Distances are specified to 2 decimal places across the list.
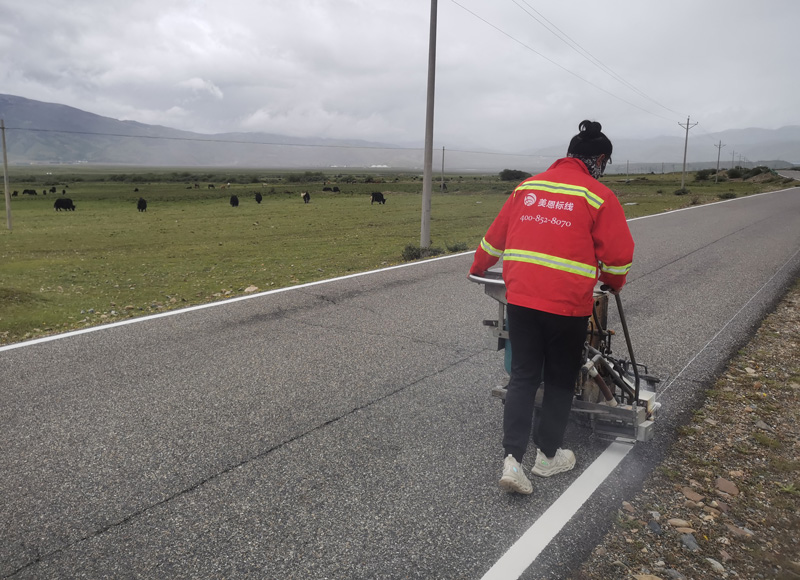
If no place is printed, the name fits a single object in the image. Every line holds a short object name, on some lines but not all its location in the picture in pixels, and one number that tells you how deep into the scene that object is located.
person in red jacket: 3.26
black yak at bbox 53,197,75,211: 44.68
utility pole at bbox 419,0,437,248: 14.02
